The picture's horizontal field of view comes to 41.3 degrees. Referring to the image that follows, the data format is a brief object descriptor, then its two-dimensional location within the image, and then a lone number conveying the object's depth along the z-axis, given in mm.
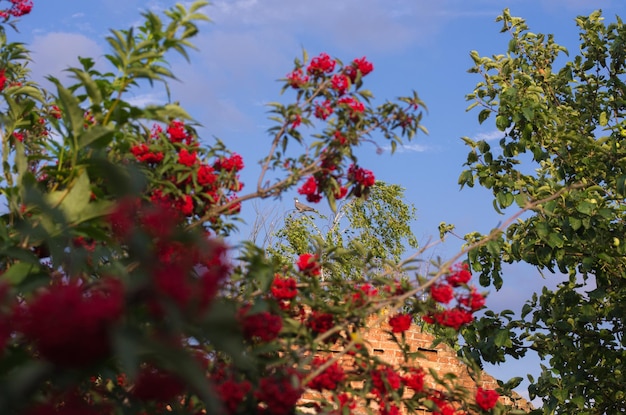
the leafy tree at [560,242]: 7520
